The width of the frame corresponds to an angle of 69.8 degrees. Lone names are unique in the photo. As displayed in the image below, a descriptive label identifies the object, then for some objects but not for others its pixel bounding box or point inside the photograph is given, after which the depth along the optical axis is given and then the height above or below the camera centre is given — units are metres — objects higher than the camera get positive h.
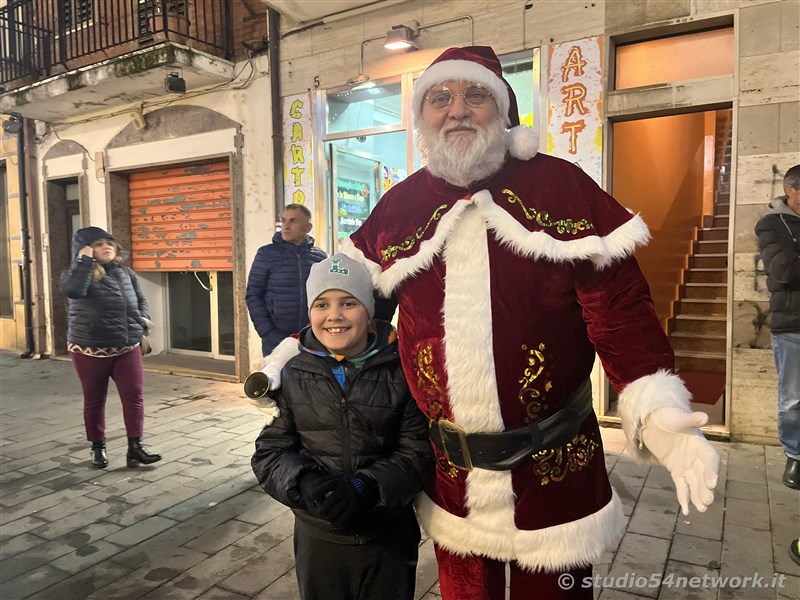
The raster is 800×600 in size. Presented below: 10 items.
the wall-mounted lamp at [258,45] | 7.30 +2.64
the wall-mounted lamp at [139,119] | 8.57 +2.01
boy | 1.87 -0.60
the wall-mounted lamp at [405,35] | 5.97 +2.25
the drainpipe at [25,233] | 10.12 +0.39
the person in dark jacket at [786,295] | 3.88 -0.34
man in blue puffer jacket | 4.45 -0.27
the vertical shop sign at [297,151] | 6.99 +1.24
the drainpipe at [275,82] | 7.09 +2.10
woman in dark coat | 4.49 -0.62
